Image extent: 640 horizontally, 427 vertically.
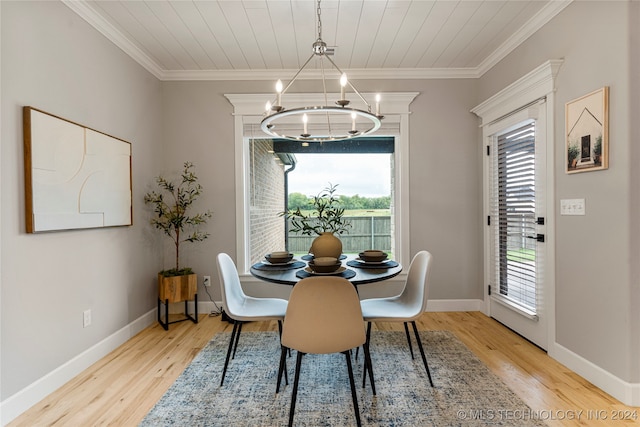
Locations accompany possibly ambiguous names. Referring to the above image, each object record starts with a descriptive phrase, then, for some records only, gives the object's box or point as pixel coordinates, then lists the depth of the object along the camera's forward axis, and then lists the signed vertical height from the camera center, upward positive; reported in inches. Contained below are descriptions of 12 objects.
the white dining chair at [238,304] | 90.0 -27.7
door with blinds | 109.2 -6.4
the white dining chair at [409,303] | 88.7 -27.6
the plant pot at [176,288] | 130.0 -29.9
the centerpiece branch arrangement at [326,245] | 96.3 -10.5
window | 147.9 +30.1
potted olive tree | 131.2 -4.8
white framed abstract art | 80.5 +9.5
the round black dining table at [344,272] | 82.3 -16.7
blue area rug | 74.2 -45.3
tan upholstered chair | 68.0 -22.6
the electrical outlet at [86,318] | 98.7 -31.1
